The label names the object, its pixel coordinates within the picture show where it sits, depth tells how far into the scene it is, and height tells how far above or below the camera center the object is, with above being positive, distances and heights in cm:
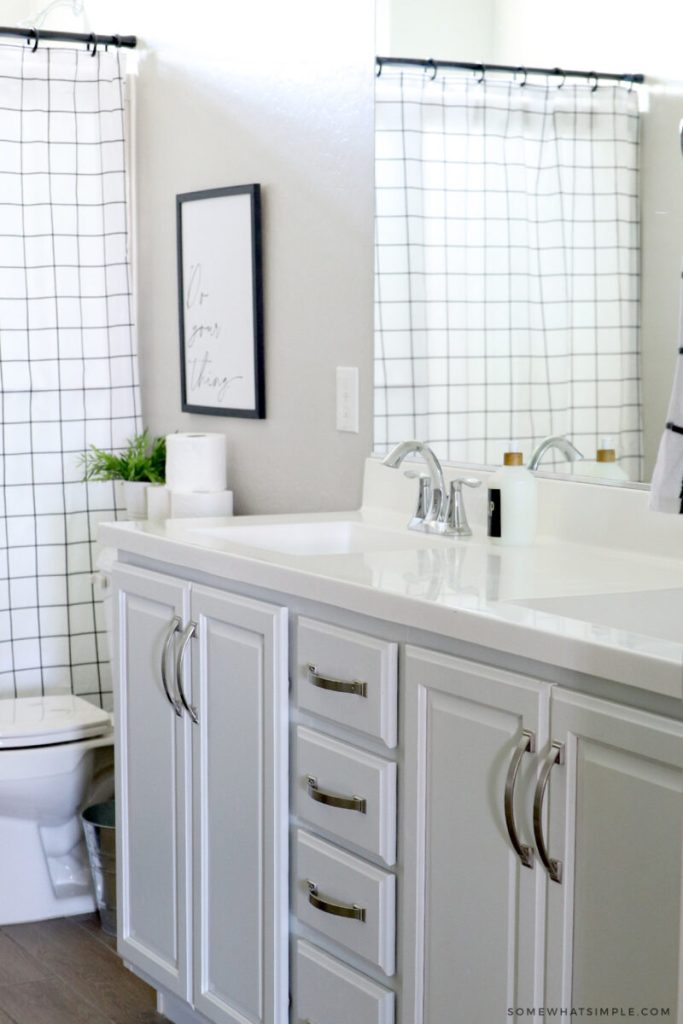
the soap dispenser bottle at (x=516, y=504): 219 -25
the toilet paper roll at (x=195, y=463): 297 -25
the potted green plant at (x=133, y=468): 317 -28
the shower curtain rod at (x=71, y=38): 326 +76
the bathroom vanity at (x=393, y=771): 138 -53
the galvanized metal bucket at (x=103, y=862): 291 -110
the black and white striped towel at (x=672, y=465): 155 -13
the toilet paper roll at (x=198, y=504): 296 -33
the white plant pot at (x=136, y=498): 316 -35
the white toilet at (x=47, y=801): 292 -99
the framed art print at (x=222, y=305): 300 +10
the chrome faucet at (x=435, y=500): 231 -26
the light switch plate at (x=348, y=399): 269 -10
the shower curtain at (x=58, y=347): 332 +1
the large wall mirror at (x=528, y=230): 199 +19
